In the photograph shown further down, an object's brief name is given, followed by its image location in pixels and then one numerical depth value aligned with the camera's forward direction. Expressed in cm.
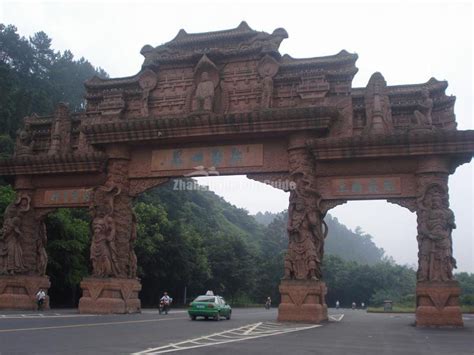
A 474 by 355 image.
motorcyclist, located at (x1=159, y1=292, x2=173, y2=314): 2014
